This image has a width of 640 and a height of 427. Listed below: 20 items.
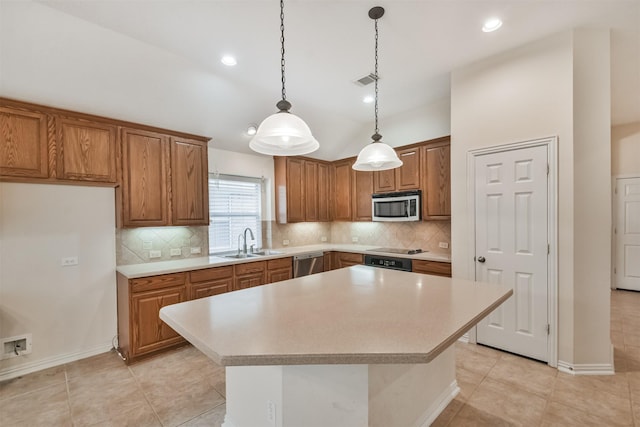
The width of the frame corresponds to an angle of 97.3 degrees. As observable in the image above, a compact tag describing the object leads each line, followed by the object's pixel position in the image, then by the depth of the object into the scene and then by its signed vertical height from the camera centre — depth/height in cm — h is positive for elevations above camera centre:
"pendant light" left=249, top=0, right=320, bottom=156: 164 +48
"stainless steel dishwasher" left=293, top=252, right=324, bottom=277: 418 -80
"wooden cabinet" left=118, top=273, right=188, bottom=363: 281 -100
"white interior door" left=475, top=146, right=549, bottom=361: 265 -33
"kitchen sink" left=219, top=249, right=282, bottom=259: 398 -61
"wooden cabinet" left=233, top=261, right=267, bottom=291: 355 -80
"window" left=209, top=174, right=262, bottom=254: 414 +5
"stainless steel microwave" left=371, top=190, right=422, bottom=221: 395 +8
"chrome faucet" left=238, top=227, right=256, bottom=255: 412 -38
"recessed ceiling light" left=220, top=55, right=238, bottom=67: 276 +153
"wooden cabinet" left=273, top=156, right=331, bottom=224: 466 +39
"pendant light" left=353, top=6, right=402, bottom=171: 217 +44
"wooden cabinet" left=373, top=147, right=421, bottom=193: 400 +54
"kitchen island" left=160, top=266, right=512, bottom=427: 110 -54
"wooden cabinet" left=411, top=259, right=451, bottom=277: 339 -71
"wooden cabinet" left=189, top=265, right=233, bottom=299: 319 -80
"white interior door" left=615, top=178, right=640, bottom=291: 488 -43
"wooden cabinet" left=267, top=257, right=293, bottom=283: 389 -81
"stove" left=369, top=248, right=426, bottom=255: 397 -59
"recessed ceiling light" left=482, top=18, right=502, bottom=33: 233 +157
